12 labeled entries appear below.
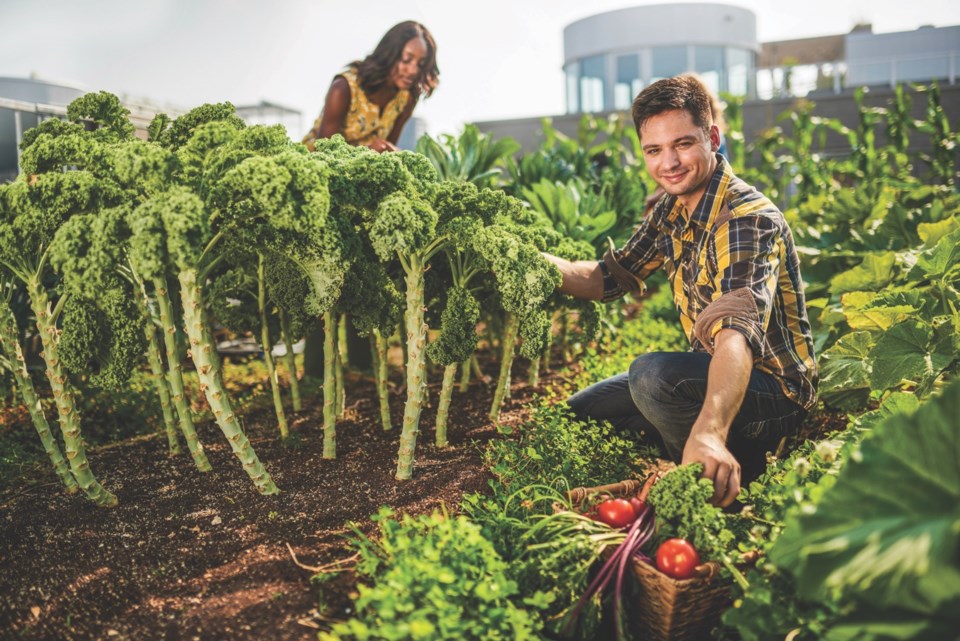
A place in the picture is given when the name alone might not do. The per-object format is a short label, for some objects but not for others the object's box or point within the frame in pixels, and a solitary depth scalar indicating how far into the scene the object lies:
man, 2.17
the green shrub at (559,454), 2.30
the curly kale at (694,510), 1.66
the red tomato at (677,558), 1.63
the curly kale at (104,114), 2.23
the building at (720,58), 13.81
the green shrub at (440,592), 1.42
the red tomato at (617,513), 1.87
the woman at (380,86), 3.69
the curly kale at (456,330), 2.30
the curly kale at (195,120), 2.24
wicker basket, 1.63
